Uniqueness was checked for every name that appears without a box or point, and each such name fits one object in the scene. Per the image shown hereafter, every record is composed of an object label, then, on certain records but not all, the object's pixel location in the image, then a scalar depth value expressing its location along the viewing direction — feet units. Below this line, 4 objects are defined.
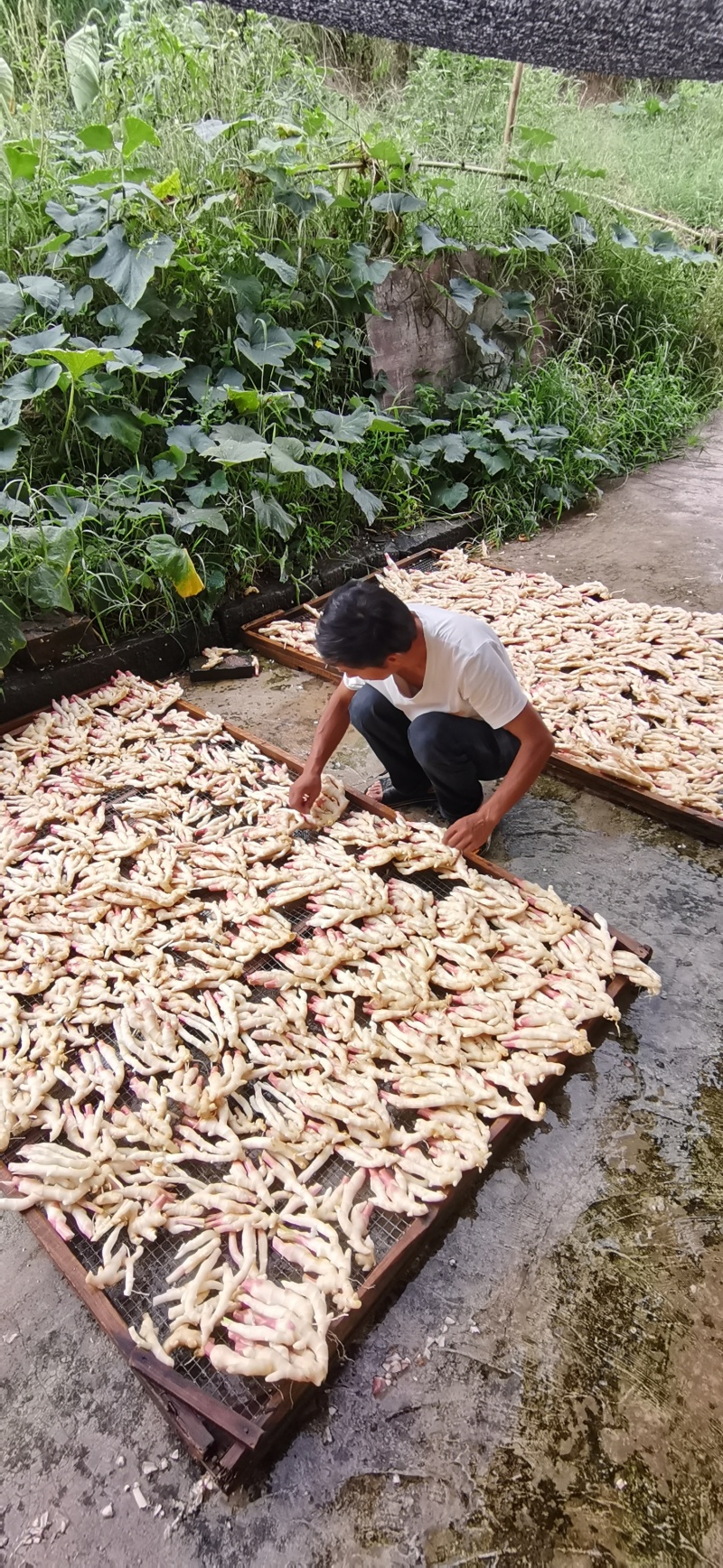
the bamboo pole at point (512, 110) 21.67
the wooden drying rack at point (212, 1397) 4.43
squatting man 6.89
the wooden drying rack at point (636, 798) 9.12
